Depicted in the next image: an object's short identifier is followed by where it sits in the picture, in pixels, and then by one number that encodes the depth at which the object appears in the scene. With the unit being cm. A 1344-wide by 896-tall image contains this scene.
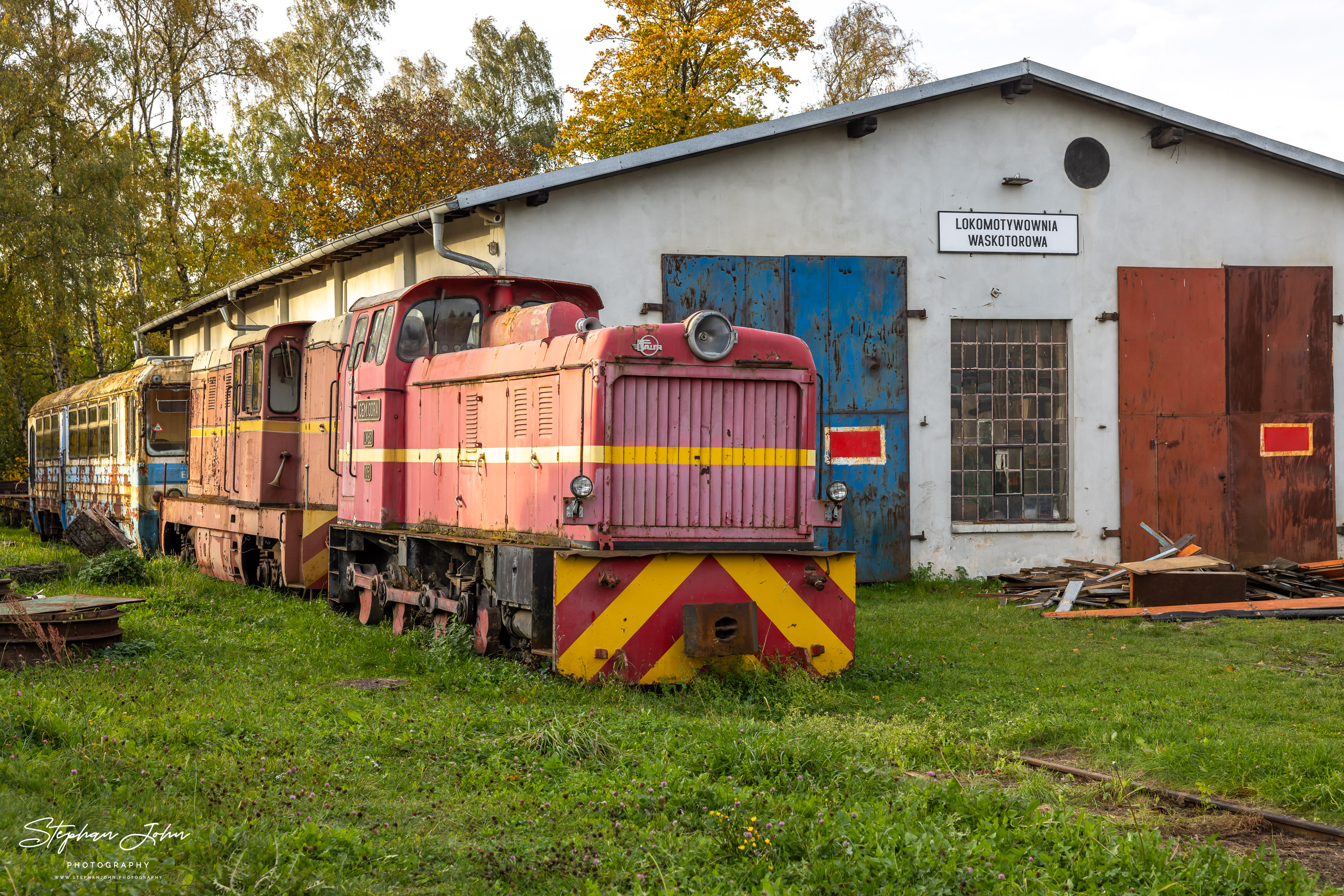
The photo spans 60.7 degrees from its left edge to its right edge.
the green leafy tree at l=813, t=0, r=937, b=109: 3766
